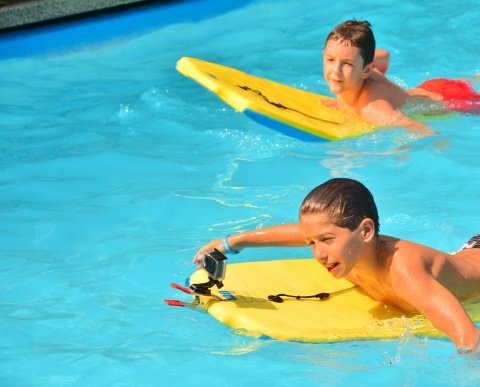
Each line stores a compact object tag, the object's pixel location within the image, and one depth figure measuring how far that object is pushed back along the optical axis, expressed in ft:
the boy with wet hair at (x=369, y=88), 39.27
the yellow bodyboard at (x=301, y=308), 23.80
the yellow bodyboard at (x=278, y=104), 38.17
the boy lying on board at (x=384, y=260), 22.49
